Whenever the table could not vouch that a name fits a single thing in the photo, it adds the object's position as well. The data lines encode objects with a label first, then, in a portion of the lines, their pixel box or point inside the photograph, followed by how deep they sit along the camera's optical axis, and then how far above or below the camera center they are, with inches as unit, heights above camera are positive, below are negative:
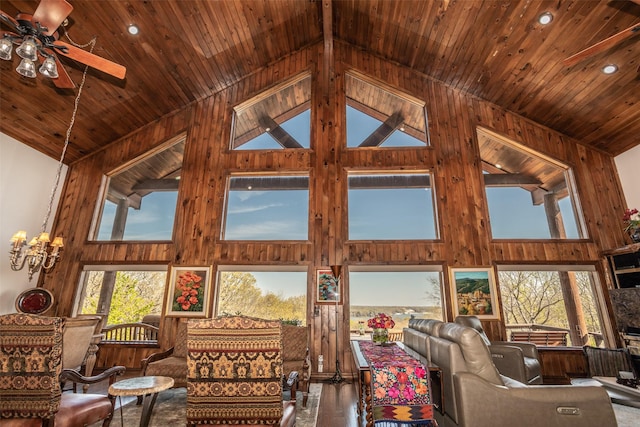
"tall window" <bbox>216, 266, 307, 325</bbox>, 225.5 +6.5
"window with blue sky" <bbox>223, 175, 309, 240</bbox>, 239.8 +73.2
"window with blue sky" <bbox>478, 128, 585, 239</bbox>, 231.6 +84.7
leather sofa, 88.0 -26.3
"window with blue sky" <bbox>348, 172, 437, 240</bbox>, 235.0 +74.2
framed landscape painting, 214.7 +8.5
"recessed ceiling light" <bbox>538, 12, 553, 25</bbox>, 181.5 +165.2
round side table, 88.9 -24.8
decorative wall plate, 208.2 -1.0
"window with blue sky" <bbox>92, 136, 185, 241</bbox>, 246.2 +82.1
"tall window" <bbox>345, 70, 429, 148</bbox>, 261.1 +159.2
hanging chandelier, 182.7 +32.3
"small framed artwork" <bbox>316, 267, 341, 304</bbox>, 218.7 +10.2
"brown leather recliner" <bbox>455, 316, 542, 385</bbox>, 160.4 -29.9
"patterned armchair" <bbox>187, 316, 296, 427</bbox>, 78.6 -17.8
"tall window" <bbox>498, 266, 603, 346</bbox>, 224.5 +3.2
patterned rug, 128.0 -48.6
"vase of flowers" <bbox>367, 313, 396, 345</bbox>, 144.9 -10.9
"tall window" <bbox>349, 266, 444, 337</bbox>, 221.5 +6.8
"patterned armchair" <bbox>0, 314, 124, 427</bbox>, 81.3 -18.2
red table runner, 100.3 -28.5
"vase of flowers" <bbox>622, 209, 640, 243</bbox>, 195.3 +51.7
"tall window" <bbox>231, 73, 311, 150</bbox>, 265.6 +158.6
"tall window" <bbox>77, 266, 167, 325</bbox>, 236.8 +6.7
